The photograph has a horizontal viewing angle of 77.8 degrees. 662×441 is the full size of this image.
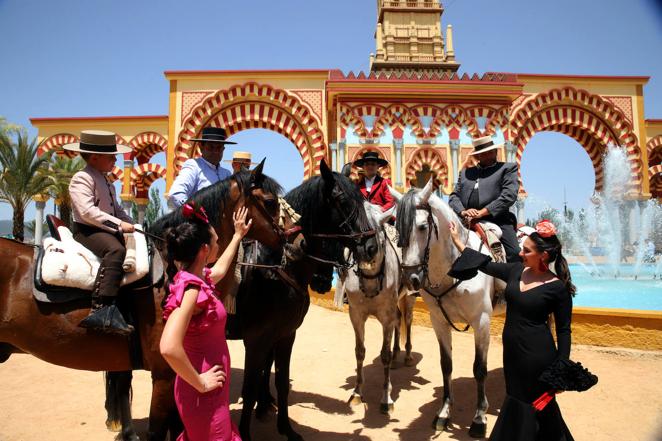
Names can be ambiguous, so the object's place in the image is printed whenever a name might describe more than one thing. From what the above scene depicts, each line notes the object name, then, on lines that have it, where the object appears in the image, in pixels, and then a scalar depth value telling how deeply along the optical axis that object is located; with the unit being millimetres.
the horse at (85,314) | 2592
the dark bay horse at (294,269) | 3246
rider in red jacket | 5246
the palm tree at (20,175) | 16312
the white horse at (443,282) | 3424
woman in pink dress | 1621
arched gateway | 14930
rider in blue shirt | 3646
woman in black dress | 2363
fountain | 15023
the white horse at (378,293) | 4191
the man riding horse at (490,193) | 4211
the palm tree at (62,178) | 17781
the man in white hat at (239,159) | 6051
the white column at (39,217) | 17383
